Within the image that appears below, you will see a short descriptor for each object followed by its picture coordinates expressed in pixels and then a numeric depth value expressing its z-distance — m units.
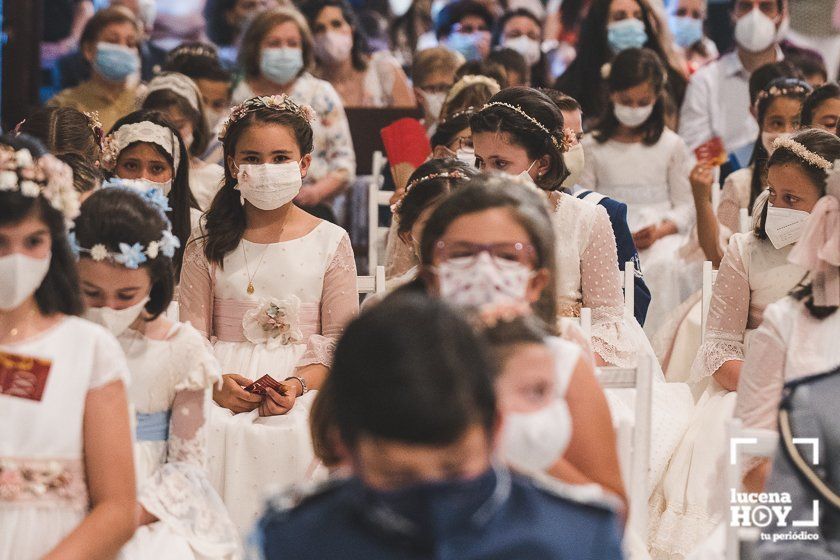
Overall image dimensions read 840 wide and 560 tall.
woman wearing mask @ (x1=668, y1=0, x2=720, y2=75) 14.19
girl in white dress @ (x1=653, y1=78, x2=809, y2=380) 9.37
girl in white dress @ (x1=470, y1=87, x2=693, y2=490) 6.80
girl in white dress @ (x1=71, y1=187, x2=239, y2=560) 4.64
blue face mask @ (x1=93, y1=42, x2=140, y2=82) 11.04
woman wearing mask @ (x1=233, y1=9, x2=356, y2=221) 10.54
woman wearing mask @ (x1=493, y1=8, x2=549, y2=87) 13.27
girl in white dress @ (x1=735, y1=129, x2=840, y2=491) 4.44
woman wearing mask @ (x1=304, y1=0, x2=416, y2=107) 12.51
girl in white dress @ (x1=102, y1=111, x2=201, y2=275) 7.68
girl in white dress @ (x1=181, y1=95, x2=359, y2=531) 6.65
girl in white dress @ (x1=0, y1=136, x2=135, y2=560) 3.99
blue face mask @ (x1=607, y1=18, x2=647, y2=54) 11.79
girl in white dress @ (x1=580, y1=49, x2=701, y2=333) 10.05
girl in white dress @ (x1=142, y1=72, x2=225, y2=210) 9.26
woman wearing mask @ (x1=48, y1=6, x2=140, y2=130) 10.91
